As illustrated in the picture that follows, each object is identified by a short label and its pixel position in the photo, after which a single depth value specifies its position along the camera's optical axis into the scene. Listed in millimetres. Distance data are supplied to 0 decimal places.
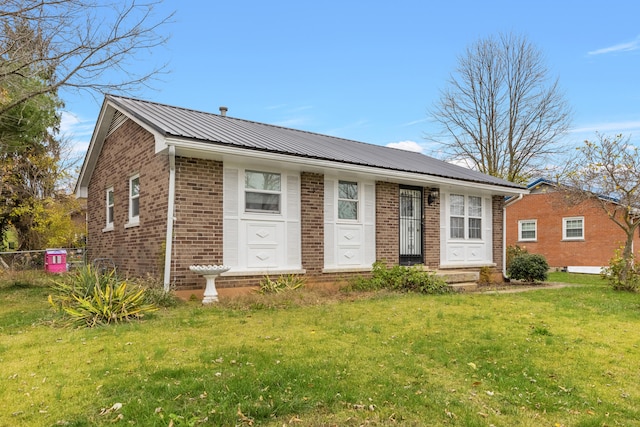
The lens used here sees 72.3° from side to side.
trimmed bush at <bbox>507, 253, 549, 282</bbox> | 13789
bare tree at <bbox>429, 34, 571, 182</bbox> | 26328
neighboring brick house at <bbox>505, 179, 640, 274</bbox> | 21000
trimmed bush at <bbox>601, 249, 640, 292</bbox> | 11688
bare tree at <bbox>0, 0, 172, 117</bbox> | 8453
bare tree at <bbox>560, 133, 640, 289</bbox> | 12016
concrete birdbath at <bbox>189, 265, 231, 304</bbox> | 8016
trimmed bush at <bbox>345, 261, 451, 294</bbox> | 10141
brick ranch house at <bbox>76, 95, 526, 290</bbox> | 8688
